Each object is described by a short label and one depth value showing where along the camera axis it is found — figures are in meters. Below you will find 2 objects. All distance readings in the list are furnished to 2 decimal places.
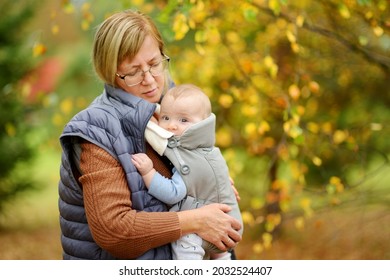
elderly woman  3.49
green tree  10.18
